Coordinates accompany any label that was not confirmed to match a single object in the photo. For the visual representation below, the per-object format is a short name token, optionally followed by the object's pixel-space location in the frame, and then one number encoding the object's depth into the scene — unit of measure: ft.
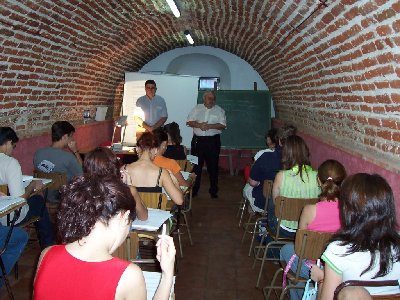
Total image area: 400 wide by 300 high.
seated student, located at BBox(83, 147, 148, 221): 11.55
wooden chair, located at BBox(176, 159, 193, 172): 20.10
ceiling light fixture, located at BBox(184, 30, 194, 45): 30.88
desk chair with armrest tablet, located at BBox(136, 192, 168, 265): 12.74
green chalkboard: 35.81
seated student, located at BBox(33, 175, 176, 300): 5.81
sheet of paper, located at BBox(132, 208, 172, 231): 11.25
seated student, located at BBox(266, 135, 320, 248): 14.89
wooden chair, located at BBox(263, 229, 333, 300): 10.68
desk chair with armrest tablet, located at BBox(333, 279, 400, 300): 7.68
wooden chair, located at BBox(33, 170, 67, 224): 16.55
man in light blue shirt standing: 26.48
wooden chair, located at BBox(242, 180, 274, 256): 16.39
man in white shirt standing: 26.84
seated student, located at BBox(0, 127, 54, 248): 14.07
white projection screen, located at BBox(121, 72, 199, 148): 33.40
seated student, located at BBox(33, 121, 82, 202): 17.37
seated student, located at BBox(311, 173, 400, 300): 7.96
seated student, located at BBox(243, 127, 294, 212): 17.87
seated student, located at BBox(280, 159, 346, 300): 11.46
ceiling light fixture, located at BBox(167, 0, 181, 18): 20.06
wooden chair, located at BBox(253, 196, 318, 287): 13.84
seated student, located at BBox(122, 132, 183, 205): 13.53
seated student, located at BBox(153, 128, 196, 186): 16.17
